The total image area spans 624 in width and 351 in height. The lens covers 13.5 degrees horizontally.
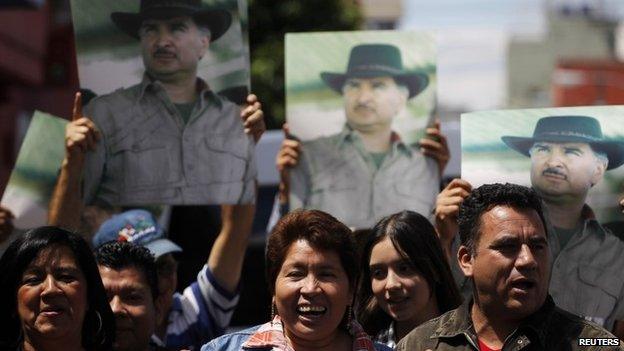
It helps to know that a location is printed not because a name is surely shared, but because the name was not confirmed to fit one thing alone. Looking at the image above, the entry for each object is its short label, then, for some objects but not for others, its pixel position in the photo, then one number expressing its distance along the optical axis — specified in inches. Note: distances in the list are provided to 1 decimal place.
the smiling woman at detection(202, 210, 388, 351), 290.3
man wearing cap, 383.6
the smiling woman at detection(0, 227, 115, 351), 300.3
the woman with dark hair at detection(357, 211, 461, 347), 338.0
